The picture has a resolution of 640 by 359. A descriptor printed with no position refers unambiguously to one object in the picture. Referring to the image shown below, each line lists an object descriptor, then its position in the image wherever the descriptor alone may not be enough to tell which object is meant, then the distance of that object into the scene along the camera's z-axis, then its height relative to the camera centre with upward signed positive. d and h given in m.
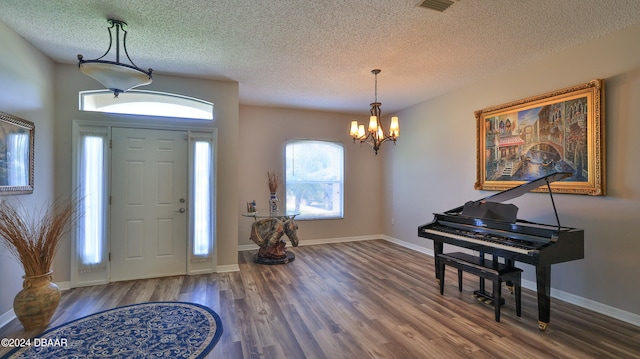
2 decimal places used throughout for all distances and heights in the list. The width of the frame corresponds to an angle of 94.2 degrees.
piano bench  2.84 -0.91
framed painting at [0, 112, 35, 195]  2.71 +0.26
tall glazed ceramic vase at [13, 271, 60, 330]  2.65 -1.10
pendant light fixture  2.54 +0.97
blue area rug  2.30 -1.32
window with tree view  6.16 +0.05
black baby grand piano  2.60 -0.56
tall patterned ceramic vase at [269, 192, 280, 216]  5.22 -0.41
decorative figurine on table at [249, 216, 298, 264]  4.79 -0.91
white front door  3.95 -0.31
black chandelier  3.80 +0.68
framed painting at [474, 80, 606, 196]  3.08 +0.48
